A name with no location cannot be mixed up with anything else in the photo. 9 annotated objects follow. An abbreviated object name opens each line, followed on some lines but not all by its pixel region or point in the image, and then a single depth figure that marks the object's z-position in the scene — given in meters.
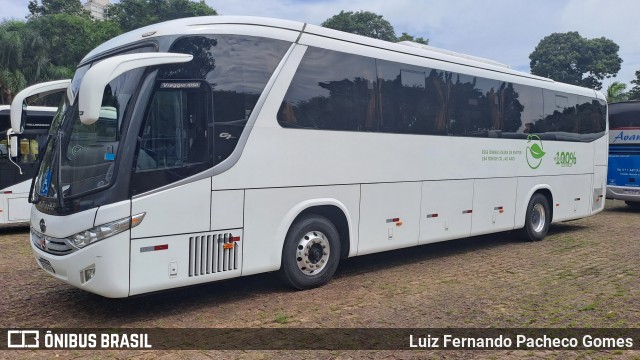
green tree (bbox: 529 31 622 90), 44.62
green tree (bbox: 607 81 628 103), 40.59
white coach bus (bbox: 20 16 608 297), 5.45
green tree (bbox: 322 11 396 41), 46.72
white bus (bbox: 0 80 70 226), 11.73
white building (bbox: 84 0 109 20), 132.96
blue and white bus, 17.00
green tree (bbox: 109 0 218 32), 41.01
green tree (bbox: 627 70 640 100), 43.34
